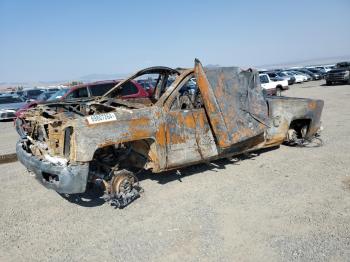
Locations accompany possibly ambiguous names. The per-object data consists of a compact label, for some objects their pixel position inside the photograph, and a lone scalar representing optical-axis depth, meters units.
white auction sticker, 4.52
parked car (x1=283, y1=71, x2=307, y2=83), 35.62
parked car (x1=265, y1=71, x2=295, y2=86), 34.05
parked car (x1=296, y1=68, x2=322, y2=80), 38.70
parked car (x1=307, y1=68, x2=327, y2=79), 39.12
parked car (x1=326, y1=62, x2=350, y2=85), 26.98
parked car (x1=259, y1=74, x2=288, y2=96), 22.48
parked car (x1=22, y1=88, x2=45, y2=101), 24.20
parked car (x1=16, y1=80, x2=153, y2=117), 11.90
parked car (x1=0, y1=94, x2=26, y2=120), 17.09
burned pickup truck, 4.55
